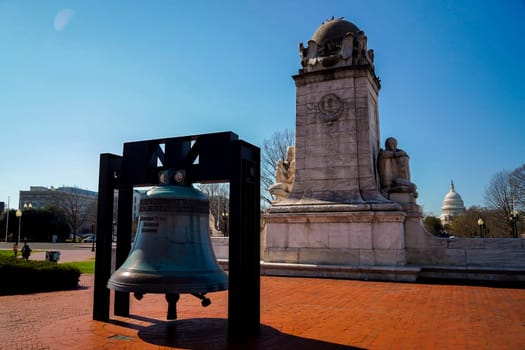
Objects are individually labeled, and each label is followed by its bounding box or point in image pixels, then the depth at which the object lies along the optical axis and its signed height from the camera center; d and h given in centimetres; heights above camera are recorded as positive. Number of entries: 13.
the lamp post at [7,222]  5415 +36
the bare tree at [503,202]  3904 +225
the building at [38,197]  9849 +729
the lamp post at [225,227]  3218 -19
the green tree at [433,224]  6926 +19
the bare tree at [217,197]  4102 +280
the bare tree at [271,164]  3069 +467
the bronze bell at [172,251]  471 -33
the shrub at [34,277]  1133 -150
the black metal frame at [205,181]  570 +45
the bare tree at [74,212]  6326 +223
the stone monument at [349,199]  1284 +91
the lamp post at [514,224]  3028 +10
